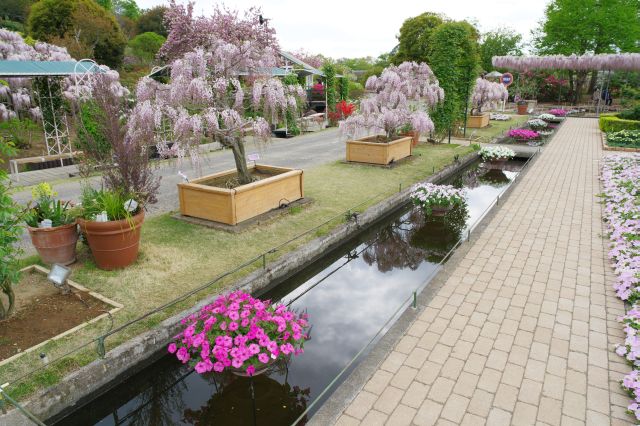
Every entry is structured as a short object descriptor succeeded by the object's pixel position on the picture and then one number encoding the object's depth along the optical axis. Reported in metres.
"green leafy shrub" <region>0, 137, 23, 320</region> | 3.77
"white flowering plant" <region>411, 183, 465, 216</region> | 7.83
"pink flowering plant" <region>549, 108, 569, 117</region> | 27.81
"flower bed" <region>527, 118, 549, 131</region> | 20.77
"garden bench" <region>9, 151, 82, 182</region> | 10.48
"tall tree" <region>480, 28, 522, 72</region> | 44.40
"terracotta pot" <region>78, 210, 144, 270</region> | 5.02
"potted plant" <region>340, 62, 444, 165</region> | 11.87
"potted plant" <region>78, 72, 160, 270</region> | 5.10
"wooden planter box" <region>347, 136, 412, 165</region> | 11.59
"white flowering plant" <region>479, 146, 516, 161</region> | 13.45
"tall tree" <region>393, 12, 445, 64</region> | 39.03
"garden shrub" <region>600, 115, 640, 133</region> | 18.52
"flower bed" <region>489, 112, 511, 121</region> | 25.11
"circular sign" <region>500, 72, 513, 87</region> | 28.38
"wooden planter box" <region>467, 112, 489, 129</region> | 20.65
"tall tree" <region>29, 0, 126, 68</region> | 25.81
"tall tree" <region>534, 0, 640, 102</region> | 33.91
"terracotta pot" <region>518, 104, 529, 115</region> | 28.65
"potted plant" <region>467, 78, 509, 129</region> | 20.72
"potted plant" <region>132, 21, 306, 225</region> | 6.59
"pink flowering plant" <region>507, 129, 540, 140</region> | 17.28
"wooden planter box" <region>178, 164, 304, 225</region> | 6.76
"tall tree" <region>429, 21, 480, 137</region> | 15.40
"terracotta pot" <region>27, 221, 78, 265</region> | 5.07
